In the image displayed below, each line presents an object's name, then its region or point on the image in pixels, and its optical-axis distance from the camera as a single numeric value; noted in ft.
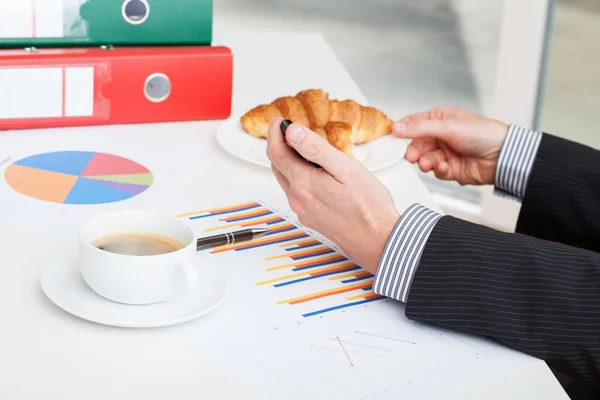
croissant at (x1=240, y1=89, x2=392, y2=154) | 5.98
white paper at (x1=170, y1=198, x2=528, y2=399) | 4.64
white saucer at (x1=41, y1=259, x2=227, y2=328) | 4.72
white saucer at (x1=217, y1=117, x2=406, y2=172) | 5.84
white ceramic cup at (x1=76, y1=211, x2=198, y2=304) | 4.72
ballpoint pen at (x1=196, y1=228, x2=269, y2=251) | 5.15
